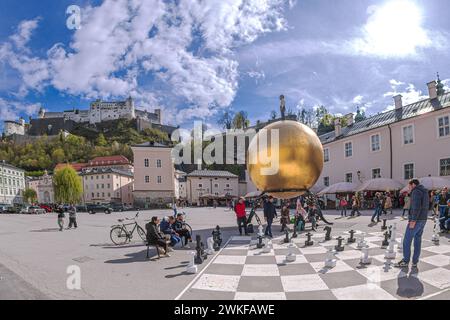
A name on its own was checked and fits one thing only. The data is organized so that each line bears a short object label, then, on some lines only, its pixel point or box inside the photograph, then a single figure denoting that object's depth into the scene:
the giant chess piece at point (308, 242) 10.63
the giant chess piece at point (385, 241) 9.84
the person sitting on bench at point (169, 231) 10.71
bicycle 12.30
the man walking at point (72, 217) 19.27
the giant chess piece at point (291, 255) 8.38
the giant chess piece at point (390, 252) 7.96
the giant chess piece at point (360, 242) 9.51
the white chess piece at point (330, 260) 7.64
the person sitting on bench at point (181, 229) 11.63
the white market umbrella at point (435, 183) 20.70
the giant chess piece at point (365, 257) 7.76
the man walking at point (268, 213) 12.92
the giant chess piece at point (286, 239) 11.20
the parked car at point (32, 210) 45.79
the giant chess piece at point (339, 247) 9.42
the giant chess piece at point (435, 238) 9.73
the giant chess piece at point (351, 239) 10.70
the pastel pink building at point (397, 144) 24.86
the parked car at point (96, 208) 42.09
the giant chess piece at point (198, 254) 8.52
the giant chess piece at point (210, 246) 9.87
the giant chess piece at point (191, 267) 7.40
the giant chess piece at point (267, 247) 9.77
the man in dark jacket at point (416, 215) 6.66
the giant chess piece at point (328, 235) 11.51
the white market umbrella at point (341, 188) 27.50
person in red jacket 13.99
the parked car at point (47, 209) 51.26
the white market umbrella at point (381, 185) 25.34
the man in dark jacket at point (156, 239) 9.41
